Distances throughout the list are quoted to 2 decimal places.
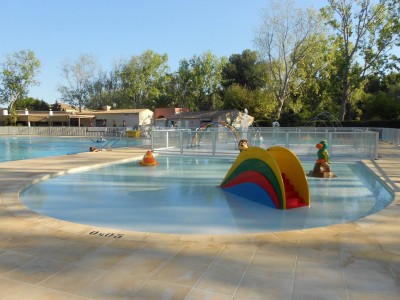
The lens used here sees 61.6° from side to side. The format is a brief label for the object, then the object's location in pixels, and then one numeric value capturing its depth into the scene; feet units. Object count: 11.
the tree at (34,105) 240.03
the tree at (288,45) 132.05
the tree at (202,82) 190.19
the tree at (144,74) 205.36
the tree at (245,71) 166.40
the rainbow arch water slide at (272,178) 24.12
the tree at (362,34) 119.75
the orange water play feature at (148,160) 46.09
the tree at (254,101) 156.46
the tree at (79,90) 220.64
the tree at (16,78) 185.06
